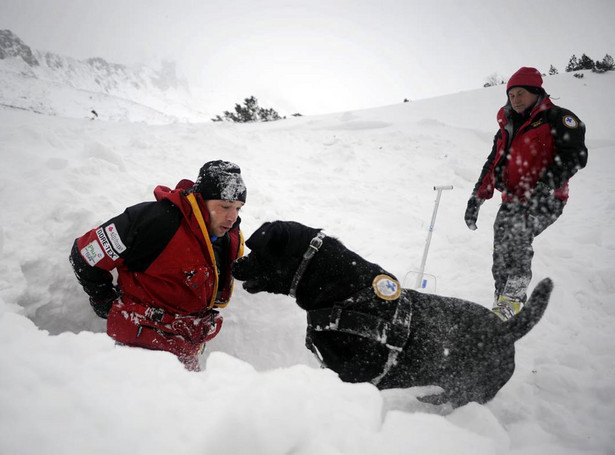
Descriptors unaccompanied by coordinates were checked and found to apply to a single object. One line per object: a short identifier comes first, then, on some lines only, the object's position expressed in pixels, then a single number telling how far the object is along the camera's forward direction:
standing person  2.30
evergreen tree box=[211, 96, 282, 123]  19.12
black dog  1.65
